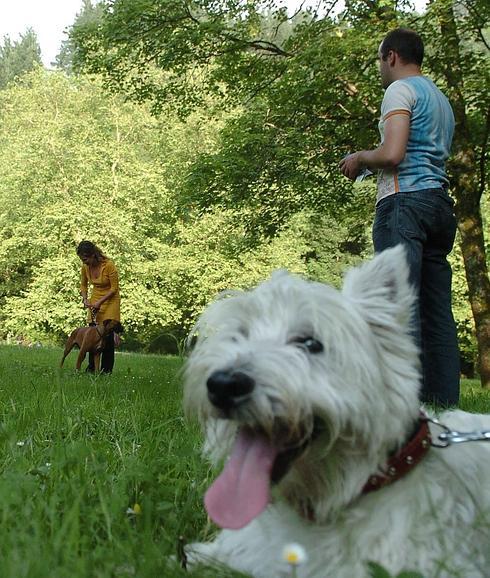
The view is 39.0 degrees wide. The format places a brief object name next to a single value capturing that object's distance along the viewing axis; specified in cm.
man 501
